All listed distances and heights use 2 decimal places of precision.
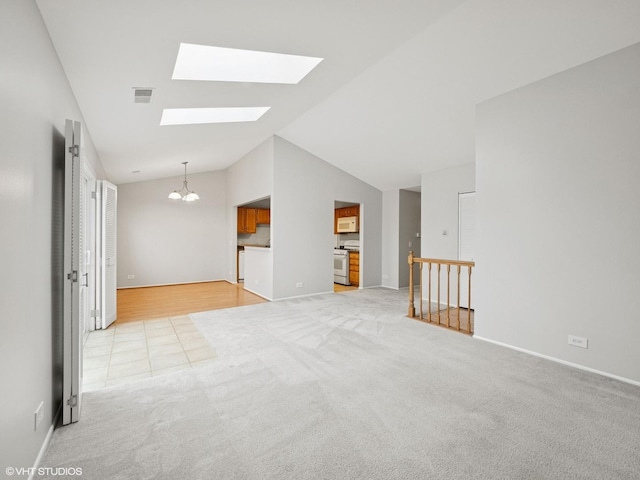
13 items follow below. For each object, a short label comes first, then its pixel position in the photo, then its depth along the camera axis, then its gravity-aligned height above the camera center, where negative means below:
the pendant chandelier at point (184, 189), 8.20 +1.26
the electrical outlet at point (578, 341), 2.95 -1.00
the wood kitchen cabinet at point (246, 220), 8.77 +0.47
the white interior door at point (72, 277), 2.03 -0.28
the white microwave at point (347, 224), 7.72 +0.32
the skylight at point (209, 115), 3.97 +1.68
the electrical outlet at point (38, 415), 1.68 -1.01
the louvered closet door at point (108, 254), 4.22 -0.27
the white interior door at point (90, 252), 4.02 -0.22
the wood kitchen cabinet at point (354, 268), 7.84 -0.80
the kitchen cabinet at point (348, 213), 7.70 +0.63
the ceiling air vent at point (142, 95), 2.91 +1.35
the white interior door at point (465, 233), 5.39 +0.08
